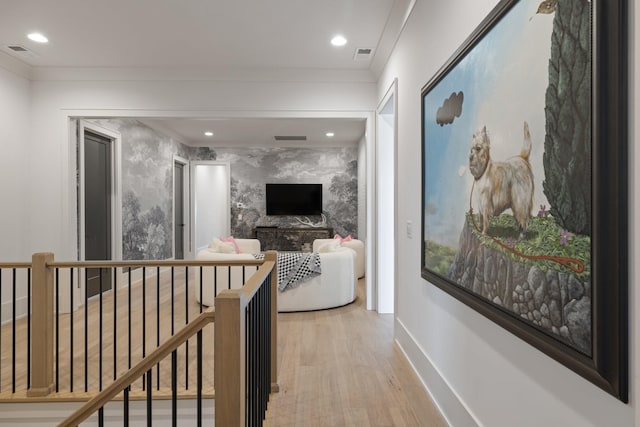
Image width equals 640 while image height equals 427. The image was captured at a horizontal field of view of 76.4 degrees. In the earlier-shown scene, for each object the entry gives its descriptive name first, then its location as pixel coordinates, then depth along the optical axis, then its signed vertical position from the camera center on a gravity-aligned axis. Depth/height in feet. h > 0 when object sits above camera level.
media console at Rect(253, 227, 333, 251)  27.12 -1.76
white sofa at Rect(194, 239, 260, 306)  14.97 -2.42
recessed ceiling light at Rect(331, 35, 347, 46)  12.03 +5.10
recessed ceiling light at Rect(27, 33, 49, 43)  11.89 +5.15
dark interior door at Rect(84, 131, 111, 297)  16.71 +0.32
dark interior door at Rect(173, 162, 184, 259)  25.85 +0.11
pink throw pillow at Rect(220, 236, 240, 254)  18.39 -1.43
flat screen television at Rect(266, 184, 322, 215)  27.78 +0.80
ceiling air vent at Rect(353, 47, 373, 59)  12.91 +5.10
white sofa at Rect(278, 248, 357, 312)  14.89 -2.95
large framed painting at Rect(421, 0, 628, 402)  3.20 +0.31
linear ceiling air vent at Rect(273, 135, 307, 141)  25.55 +4.62
